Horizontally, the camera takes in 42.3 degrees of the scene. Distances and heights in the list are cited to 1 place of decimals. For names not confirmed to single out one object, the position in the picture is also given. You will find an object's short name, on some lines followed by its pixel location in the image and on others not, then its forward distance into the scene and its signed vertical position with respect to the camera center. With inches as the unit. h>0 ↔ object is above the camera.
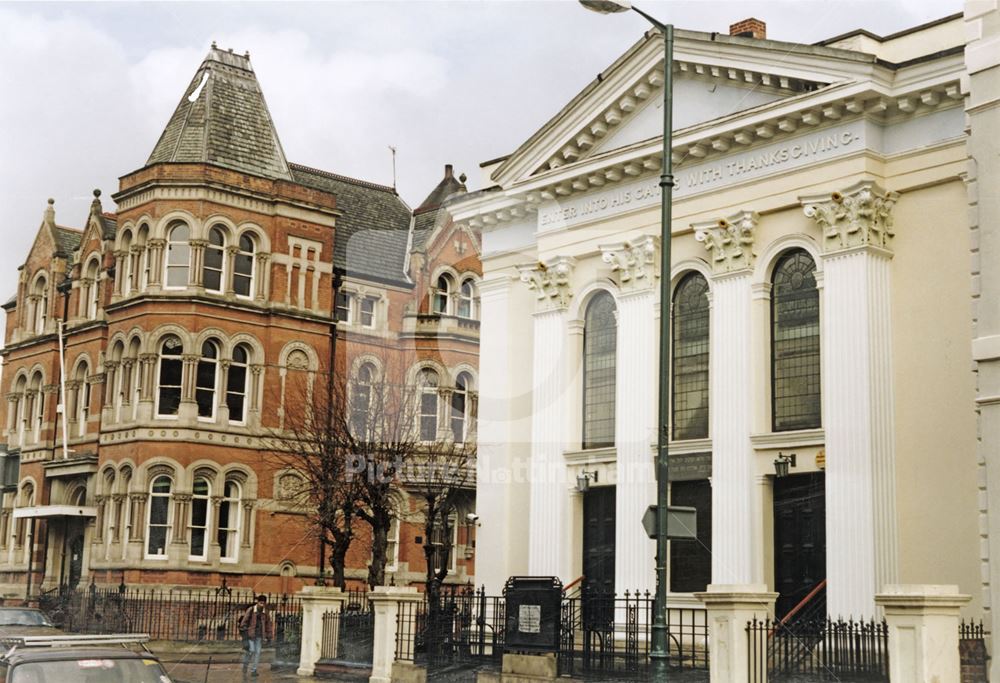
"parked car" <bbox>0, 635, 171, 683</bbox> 522.0 -41.5
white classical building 959.0 +204.4
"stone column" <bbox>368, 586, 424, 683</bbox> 999.0 -42.8
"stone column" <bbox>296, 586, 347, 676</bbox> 1104.2 -41.3
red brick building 1647.4 +289.9
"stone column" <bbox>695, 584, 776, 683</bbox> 755.4 -32.8
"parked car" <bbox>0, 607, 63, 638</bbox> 984.9 -49.2
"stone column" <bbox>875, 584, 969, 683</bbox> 649.6 -26.1
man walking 1099.3 -57.2
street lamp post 665.0 +110.8
